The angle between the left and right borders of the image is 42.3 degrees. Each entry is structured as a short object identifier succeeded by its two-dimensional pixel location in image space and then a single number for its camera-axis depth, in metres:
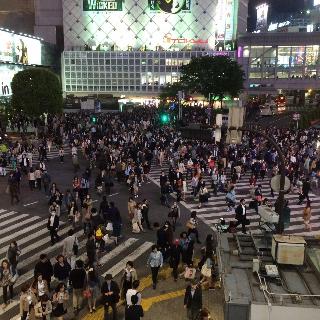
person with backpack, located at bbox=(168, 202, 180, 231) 16.80
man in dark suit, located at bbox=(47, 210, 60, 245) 15.03
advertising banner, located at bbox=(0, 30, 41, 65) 62.47
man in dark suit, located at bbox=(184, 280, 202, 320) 10.08
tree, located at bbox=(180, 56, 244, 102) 64.81
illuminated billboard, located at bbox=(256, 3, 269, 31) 124.38
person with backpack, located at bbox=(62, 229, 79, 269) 12.59
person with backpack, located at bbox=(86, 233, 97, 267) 12.32
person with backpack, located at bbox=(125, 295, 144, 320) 9.17
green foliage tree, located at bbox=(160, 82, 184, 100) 67.35
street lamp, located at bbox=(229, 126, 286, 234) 10.50
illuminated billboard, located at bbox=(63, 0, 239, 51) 95.75
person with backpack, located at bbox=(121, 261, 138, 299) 10.96
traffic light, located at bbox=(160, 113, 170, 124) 40.87
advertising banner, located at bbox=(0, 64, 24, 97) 61.88
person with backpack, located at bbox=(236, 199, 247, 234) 16.48
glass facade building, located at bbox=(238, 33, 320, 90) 84.88
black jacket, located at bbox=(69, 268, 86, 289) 10.61
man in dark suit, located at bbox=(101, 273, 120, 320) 10.23
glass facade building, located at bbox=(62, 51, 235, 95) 87.50
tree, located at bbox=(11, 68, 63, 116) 45.16
